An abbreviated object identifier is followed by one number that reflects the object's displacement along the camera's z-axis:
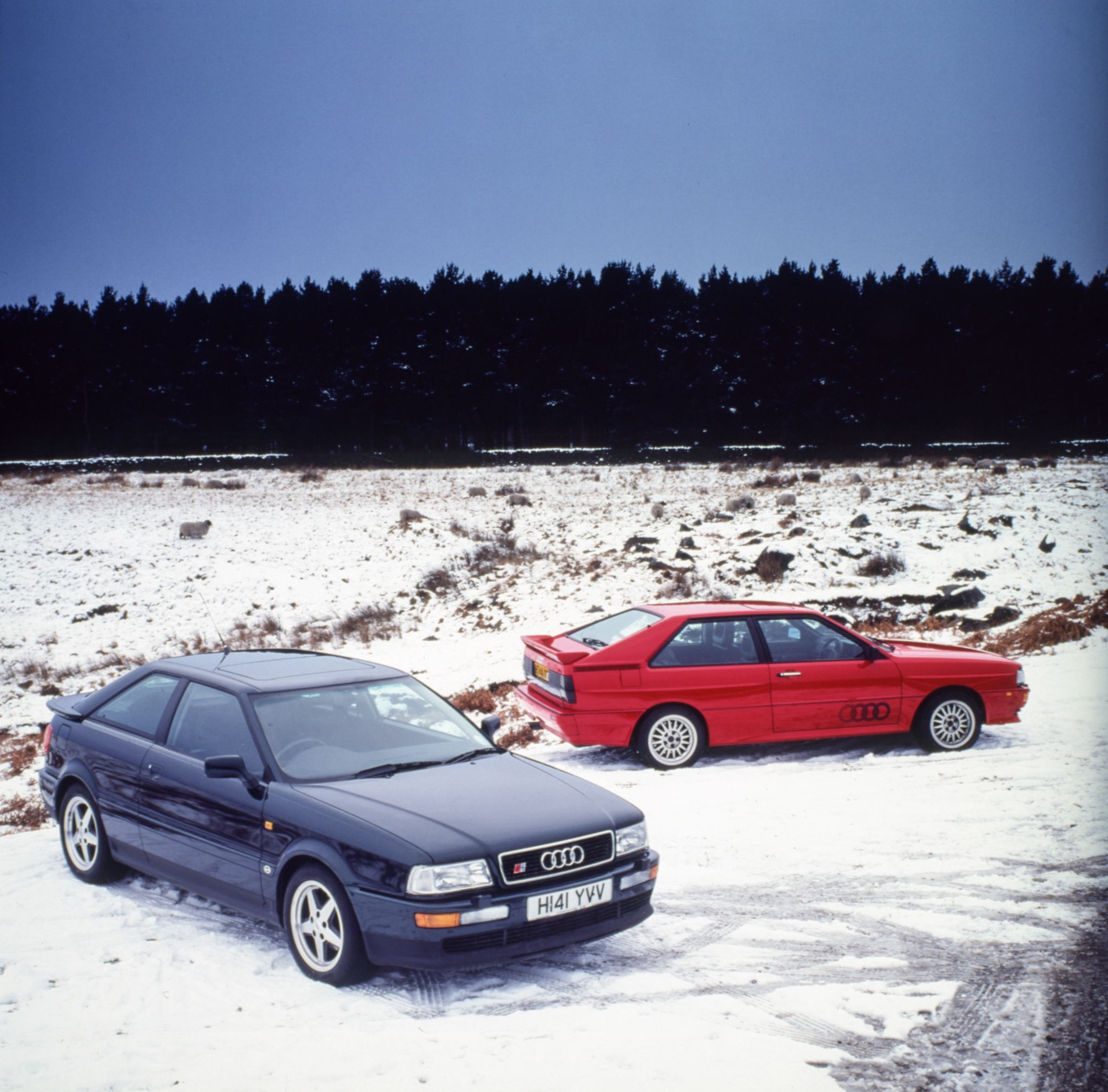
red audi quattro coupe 8.62
